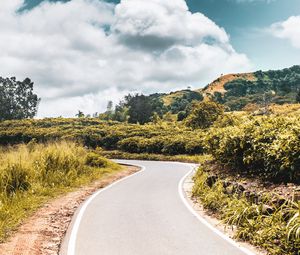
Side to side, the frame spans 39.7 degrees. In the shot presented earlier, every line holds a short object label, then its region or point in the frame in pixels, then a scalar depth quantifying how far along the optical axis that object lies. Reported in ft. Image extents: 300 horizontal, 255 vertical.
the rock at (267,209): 31.52
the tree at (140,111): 336.70
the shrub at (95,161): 96.12
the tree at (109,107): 466.99
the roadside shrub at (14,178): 54.54
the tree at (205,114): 206.80
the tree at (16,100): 365.20
